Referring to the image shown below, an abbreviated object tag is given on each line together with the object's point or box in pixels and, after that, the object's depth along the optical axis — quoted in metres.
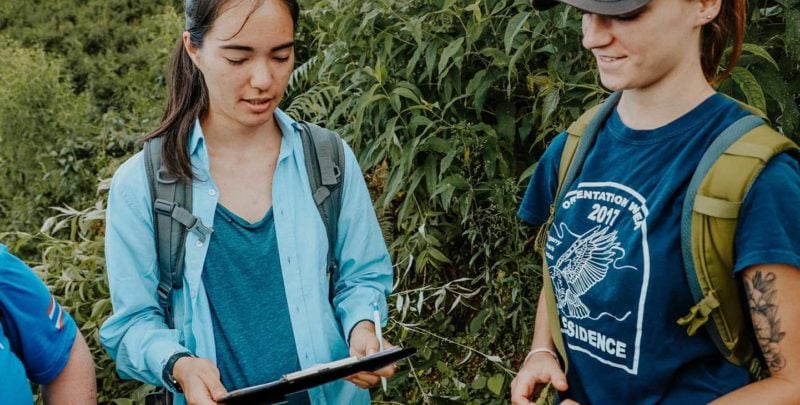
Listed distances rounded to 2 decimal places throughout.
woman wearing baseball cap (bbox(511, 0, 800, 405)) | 1.65
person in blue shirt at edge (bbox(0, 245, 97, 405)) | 2.07
